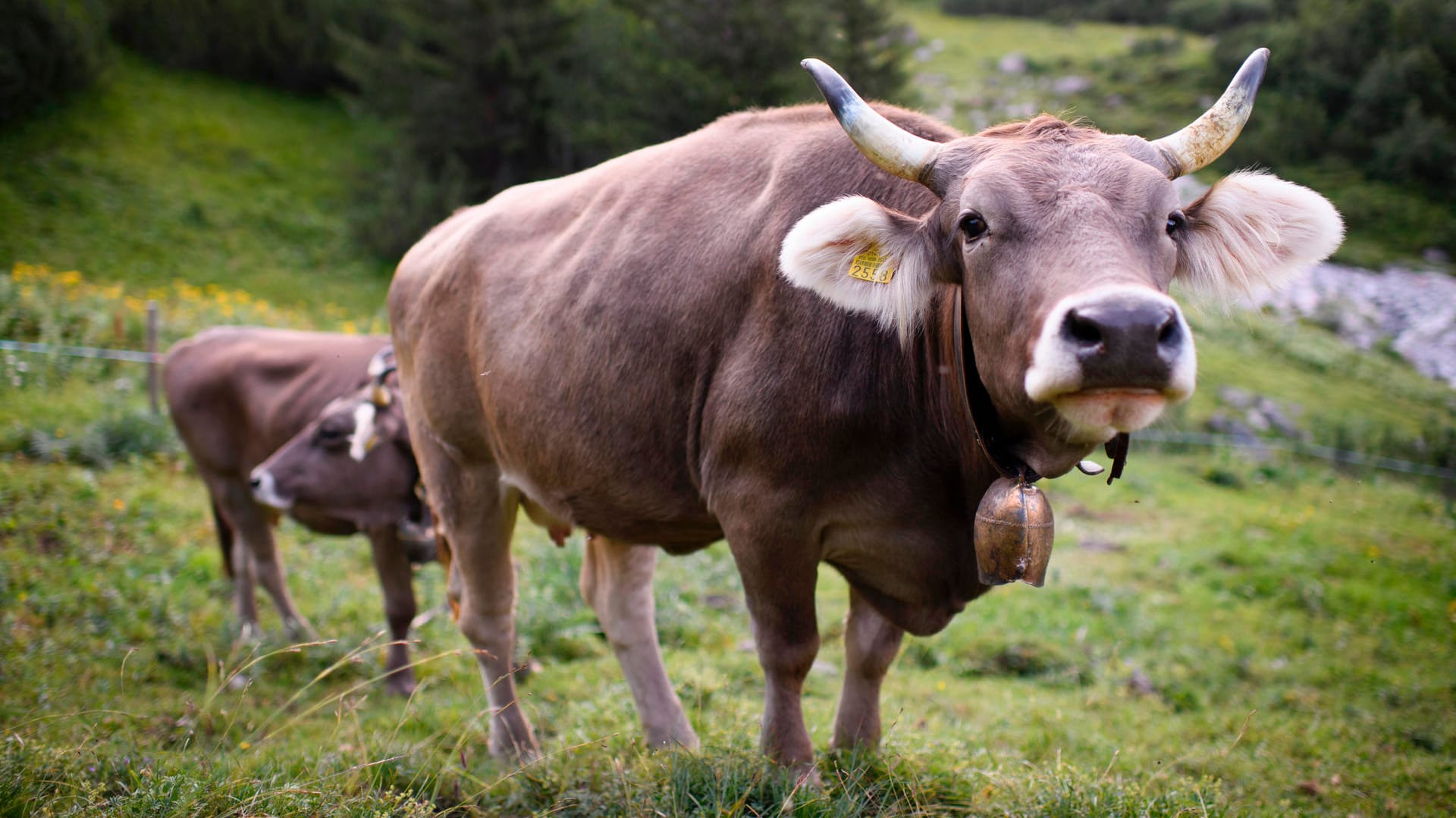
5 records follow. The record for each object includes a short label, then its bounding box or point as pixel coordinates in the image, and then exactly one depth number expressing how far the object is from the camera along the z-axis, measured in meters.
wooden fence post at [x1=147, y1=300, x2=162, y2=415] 9.80
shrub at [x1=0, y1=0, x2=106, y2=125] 21.61
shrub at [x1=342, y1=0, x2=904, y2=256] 20.12
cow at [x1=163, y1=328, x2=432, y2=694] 5.79
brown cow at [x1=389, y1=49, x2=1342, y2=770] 2.19
